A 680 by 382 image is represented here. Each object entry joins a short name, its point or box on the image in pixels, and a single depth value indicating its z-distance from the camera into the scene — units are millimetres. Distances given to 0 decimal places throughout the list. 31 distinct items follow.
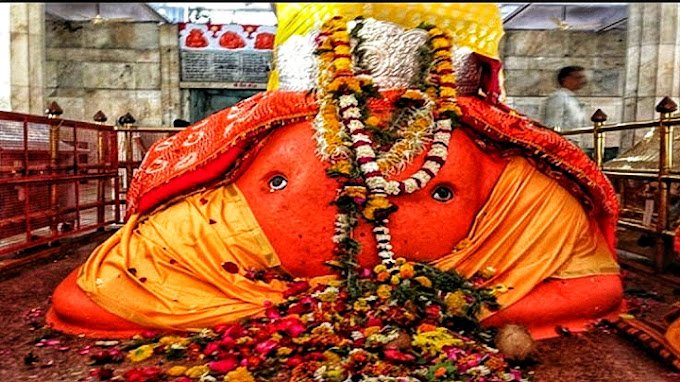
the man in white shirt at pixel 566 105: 6574
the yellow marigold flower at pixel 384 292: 2734
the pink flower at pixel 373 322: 2555
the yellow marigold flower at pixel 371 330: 2481
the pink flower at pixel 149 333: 2715
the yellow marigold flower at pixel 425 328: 2512
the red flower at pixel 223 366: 2271
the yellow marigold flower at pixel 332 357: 2322
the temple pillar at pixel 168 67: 12773
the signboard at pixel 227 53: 12641
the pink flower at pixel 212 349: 2439
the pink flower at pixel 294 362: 2342
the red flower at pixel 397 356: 2303
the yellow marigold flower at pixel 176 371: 2271
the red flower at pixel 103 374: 2260
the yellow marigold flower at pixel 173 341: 2583
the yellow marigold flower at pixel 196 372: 2262
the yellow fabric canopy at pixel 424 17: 3229
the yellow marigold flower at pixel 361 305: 2670
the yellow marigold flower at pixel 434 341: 2401
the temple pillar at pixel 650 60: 7141
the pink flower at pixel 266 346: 2395
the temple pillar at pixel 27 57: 7156
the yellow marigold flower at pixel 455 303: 2662
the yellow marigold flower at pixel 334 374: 2189
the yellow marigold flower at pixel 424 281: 2764
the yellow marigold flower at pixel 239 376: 2194
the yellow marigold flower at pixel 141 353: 2463
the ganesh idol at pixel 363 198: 2854
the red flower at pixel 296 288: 2850
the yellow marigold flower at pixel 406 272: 2811
